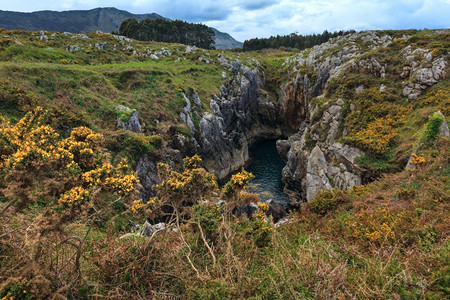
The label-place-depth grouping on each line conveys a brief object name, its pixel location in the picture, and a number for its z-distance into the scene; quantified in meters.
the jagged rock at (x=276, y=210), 29.00
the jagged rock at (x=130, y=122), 29.09
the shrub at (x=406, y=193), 13.93
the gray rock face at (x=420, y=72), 29.23
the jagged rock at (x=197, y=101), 45.88
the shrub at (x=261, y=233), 9.29
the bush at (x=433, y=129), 19.02
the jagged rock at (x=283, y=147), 53.12
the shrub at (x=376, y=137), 24.94
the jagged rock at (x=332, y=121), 32.53
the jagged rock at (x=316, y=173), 28.64
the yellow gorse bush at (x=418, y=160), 17.01
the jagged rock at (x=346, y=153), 26.13
